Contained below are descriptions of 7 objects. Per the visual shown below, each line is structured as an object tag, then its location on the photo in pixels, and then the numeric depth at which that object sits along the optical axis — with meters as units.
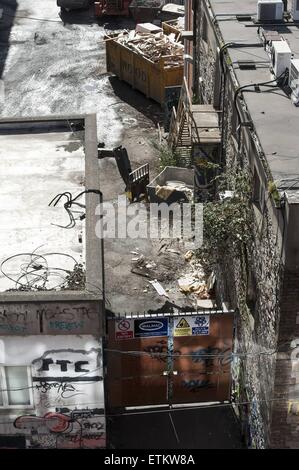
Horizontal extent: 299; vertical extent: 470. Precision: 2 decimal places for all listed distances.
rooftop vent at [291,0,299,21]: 21.09
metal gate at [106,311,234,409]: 16.39
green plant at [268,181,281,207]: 12.62
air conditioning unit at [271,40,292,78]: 16.86
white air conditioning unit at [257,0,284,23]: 20.88
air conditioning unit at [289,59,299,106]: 16.25
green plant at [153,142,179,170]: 27.47
